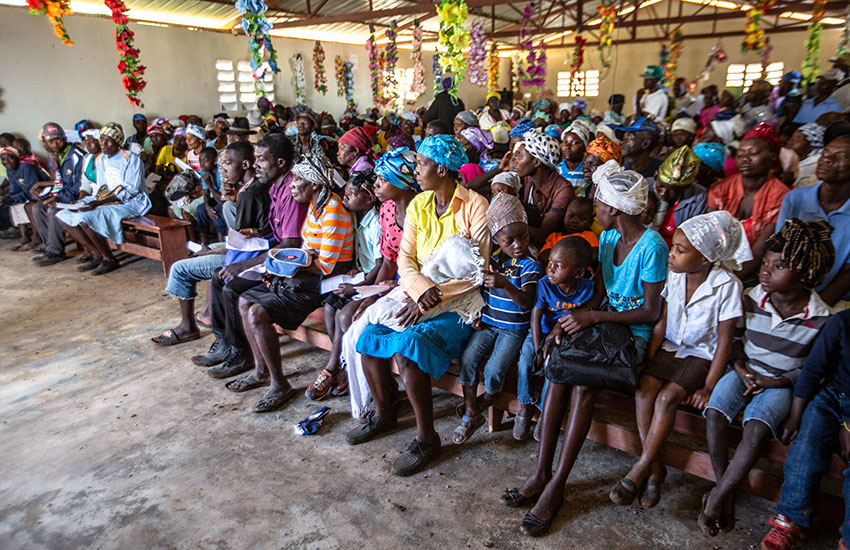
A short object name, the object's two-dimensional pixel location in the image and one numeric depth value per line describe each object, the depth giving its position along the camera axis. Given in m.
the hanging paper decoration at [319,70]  15.49
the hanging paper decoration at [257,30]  5.62
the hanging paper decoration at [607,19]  10.11
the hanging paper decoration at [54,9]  7.65
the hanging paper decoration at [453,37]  7.73
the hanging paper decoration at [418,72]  11.79
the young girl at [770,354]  2.08
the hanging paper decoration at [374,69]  12.73
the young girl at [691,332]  2.25
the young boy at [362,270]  3.36
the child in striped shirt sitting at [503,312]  2.64
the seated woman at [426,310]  2.67
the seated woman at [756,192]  3.15
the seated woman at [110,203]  5.92
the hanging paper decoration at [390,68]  11.67
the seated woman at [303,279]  3.31
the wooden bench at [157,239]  5.58
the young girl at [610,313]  2.34
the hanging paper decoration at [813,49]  10.33
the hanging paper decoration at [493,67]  14.50
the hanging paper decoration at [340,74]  16.59
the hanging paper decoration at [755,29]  9.91
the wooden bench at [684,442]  2.05
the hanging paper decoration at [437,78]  9.48
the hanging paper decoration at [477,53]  11.28
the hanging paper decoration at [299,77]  15.14
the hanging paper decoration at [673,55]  16.50
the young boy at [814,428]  1.96
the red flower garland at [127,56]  8.66
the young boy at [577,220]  3.10
